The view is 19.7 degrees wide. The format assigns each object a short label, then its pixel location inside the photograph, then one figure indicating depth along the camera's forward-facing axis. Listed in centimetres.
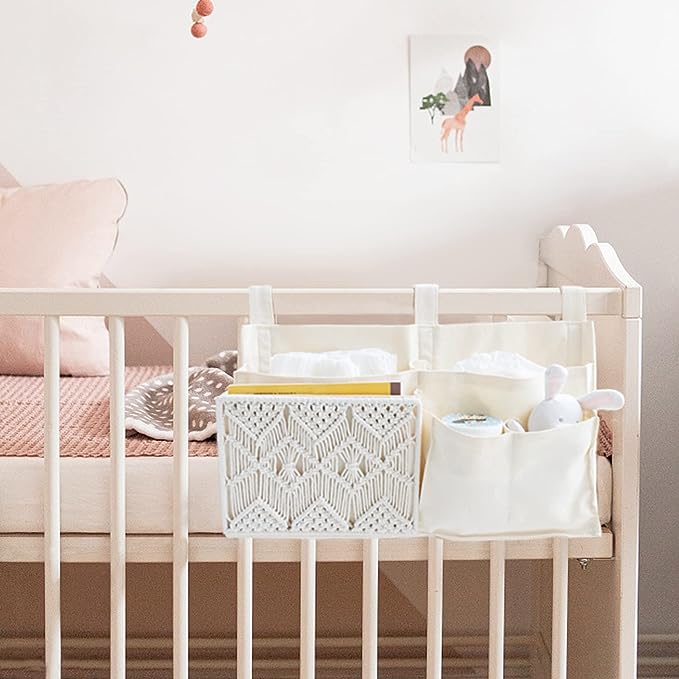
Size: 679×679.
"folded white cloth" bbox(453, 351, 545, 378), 247
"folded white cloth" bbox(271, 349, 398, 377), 245
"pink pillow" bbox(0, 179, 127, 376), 304
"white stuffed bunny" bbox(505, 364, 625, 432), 241
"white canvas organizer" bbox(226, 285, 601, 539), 241
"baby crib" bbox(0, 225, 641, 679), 247
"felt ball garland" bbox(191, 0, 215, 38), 277
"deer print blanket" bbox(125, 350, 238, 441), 262
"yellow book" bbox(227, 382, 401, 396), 241
